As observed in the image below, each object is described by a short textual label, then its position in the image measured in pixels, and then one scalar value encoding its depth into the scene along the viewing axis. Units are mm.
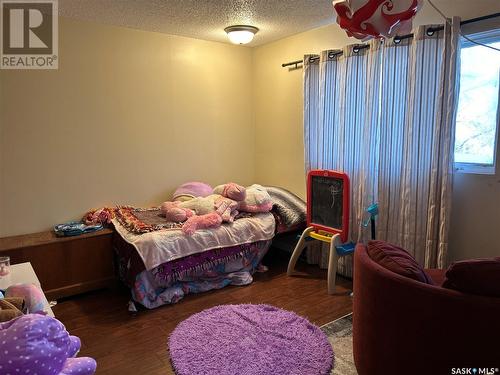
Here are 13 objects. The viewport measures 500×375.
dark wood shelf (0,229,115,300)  3072
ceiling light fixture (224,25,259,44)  3699
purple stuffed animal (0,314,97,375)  1148
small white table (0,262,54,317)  2078
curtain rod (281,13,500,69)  2550
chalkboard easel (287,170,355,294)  3268
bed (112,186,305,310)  3062
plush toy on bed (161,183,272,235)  3398
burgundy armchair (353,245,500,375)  1532
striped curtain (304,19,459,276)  2756
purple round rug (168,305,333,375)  2262
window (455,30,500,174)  2641
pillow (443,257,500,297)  1540
